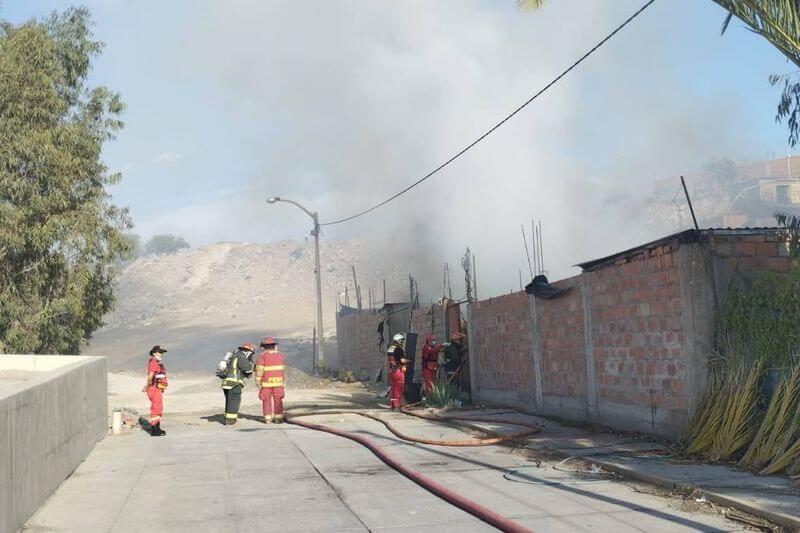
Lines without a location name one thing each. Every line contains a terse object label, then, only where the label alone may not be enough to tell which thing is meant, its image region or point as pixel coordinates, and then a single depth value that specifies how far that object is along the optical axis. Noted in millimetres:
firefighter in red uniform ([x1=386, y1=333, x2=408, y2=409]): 17828
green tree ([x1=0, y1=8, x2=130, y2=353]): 20922
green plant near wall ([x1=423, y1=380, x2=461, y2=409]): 18047
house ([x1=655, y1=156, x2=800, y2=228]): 72875
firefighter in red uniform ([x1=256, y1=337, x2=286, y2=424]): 16484
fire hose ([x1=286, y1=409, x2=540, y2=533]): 6839
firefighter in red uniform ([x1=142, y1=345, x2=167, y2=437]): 14805
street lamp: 31656
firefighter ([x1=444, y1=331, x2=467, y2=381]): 19078
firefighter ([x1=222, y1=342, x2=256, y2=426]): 15914
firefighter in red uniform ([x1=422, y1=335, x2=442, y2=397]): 18516
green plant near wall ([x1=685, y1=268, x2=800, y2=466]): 8617
